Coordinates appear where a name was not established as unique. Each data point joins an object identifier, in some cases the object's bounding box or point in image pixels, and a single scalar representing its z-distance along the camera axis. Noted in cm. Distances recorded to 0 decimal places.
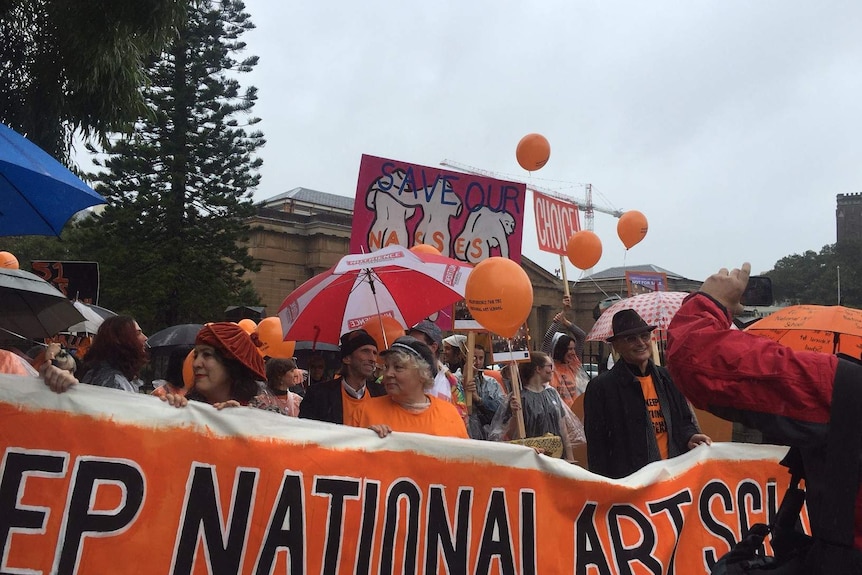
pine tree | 2250
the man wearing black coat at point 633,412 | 409
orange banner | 255
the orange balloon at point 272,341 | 782
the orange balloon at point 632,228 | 903
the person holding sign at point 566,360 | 727
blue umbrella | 295
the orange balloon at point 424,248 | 637
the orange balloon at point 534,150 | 855
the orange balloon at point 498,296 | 518
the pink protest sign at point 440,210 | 690
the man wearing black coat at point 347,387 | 418
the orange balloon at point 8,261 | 750
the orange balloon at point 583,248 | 807
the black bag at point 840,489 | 166
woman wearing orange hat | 325
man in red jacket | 173
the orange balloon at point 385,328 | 551
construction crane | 11694
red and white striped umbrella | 521
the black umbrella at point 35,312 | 421
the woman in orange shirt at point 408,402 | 360
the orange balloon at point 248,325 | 963
